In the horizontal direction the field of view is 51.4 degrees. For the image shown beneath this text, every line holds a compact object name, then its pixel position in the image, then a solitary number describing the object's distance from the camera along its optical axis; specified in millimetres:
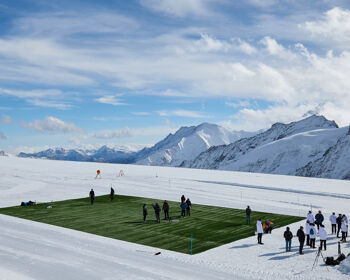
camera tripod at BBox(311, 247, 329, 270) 21197
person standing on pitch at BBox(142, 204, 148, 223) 31828
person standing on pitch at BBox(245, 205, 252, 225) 31088
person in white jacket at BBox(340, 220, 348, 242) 25641
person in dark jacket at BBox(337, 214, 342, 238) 27519
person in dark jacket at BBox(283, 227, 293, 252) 23739
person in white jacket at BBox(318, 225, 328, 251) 23625
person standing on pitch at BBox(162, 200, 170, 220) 33156
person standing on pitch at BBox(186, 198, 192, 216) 35178
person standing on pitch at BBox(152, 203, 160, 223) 31502
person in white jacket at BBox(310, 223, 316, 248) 24536
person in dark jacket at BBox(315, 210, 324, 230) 27984
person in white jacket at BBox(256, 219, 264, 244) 25622
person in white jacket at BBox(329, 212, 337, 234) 28417
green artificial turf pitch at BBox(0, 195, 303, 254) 26938
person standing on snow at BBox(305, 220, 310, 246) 25112
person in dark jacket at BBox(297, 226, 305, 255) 23156
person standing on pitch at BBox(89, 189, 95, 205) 40659
